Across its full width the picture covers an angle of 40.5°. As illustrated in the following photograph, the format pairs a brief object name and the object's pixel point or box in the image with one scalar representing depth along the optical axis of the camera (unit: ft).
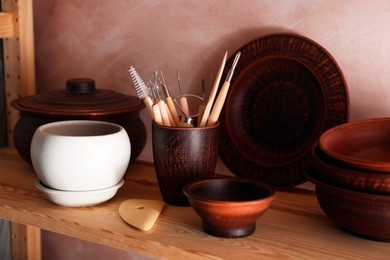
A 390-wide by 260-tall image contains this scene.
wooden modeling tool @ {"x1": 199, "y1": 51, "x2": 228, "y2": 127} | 2.92
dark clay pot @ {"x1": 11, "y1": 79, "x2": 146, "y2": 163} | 3.38
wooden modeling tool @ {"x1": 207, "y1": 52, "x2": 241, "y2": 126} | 2.89
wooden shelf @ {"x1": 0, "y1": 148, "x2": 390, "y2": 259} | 2.48
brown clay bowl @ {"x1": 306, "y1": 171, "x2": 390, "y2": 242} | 2.36
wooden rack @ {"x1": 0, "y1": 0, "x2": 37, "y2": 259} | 4.07
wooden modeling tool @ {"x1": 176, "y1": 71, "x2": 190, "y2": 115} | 3.09
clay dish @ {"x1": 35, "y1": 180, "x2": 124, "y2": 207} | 2.93
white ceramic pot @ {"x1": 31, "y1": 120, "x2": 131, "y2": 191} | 2.86
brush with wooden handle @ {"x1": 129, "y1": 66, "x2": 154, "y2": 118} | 2.92
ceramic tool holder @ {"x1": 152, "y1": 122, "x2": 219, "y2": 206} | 2.88
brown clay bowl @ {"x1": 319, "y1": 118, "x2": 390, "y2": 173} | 2.87
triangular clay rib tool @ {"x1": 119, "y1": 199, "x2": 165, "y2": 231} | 2.73
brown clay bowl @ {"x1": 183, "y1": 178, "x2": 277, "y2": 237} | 2.48
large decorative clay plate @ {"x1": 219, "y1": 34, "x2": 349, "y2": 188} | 3.15
